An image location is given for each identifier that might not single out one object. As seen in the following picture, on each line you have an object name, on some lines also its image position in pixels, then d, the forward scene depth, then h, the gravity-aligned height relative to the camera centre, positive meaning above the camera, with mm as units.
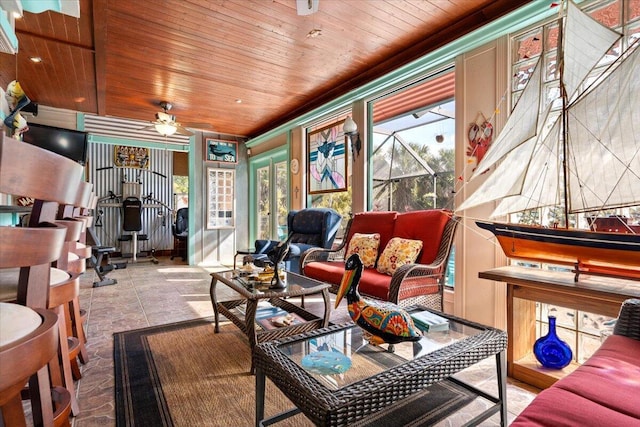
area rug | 1572 -996
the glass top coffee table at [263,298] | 2043 -678
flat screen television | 4859 +1087
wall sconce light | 3932 +926
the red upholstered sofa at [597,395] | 821 -525
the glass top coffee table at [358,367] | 989 -578
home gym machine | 7102 +50
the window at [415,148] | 3290 +669
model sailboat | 1596 +272
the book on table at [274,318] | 2549 -914
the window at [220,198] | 6691 +241
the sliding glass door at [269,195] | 6094 +280
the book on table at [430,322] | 1567 -556
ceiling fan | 4672 +1252
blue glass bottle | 1888 -828
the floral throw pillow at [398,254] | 2719 -385
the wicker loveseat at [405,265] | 2383 -456
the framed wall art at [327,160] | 4492 +714
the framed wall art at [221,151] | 6676 +1216
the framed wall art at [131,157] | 8305 +1372
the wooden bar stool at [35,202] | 680 +25
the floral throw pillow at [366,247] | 3061 -365
